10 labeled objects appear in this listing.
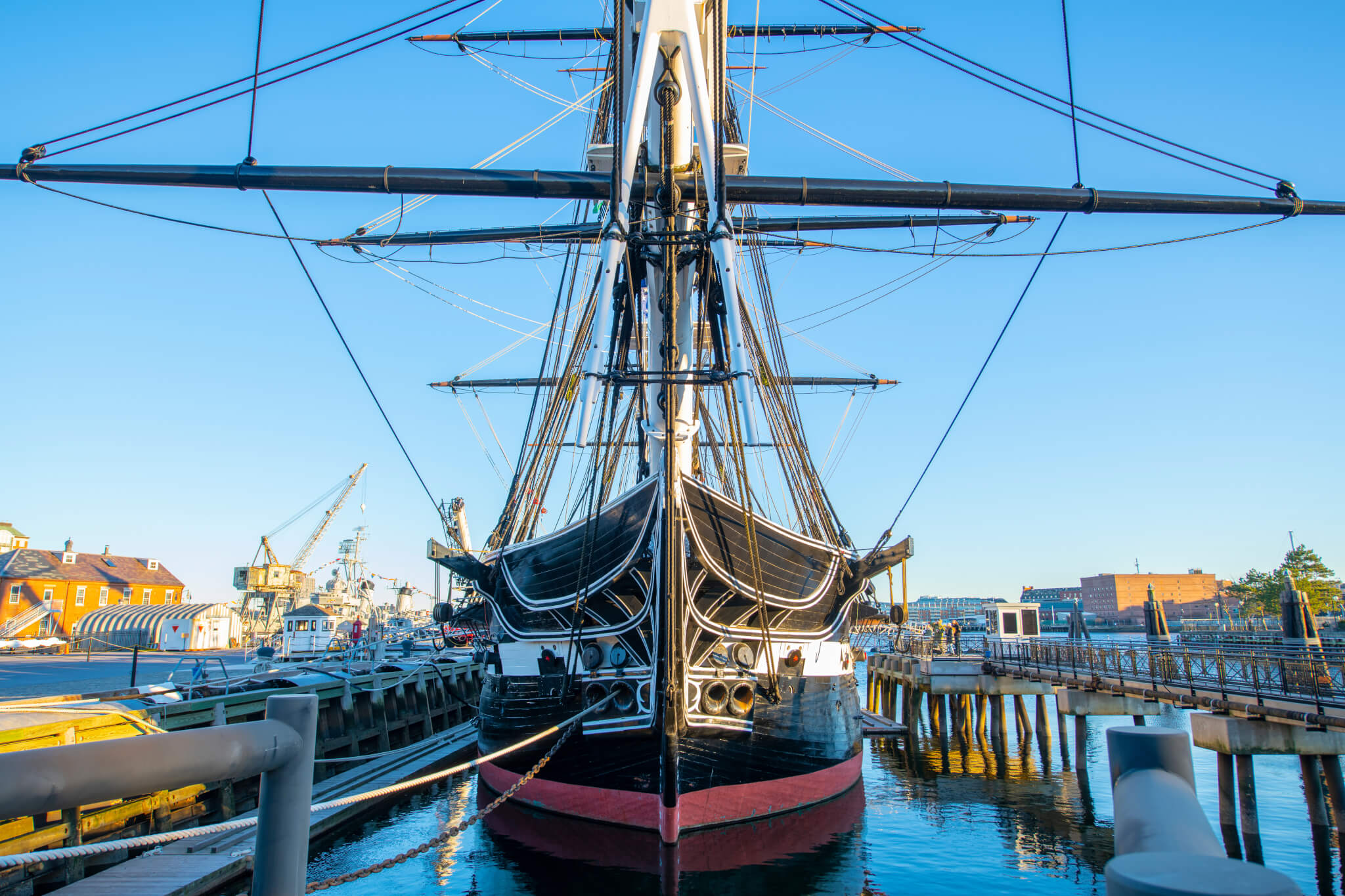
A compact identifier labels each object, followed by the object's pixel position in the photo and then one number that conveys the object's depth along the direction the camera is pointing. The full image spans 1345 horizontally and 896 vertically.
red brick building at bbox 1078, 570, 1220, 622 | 124.77
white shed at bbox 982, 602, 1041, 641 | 32.24
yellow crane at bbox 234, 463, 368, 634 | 51.81
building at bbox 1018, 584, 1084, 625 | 154.45
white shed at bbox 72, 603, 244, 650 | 32.69
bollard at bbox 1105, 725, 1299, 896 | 1.09
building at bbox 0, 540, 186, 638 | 43.62
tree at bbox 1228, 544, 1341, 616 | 49.03
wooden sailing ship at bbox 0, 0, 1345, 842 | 10.03
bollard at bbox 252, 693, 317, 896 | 1.90
